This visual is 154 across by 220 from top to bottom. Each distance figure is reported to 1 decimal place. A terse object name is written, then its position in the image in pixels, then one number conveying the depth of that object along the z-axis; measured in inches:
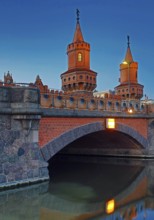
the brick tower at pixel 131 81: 1685.5
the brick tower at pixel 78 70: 1348.4
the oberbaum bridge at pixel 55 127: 477.4
